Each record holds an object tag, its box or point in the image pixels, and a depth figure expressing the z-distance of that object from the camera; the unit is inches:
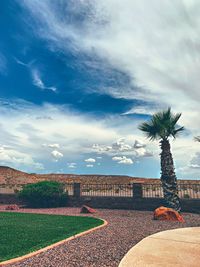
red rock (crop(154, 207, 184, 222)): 353.8
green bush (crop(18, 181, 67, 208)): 584.3
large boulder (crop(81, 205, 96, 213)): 457.5
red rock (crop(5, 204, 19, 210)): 537.3
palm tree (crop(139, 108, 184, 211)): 454.1
